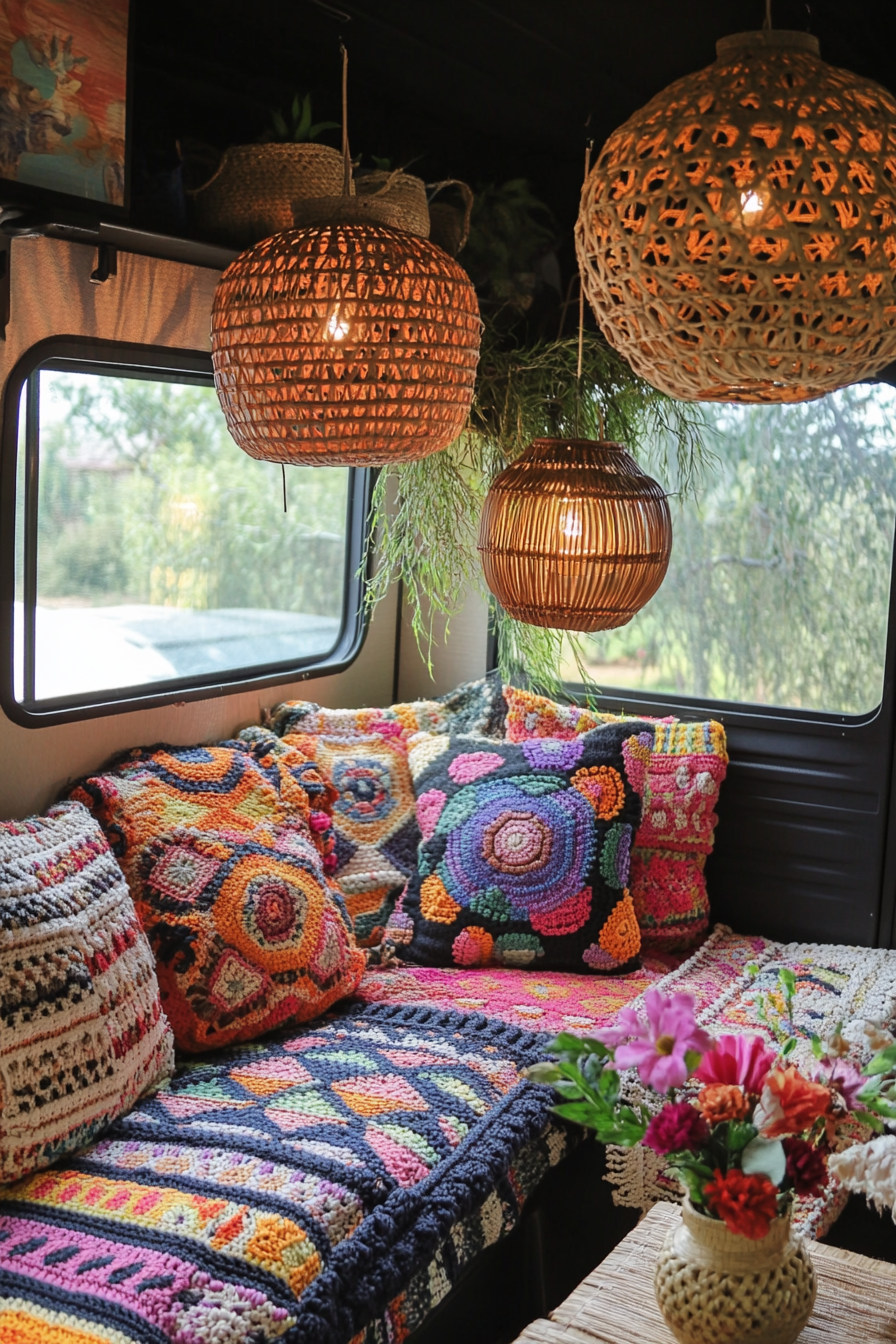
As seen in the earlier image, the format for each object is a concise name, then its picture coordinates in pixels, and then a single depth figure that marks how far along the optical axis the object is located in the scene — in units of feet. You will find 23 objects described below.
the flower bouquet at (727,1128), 4.66
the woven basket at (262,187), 8.20
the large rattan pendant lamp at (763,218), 4.04
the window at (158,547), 8.25
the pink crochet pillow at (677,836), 9.73
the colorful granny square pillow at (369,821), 9.53
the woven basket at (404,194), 8.41
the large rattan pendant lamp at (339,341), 6.04
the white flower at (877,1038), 5.08
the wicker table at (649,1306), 5.29
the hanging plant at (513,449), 9.59
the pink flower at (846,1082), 4.86
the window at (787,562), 9.89
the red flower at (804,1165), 4.79
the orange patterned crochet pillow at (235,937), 7.68
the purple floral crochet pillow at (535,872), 9.23
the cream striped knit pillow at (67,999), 6.24
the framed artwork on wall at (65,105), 6.96
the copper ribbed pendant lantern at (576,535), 7.19
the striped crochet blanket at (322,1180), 5.59
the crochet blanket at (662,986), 8.19
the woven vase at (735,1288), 4.87
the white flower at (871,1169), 4.98
